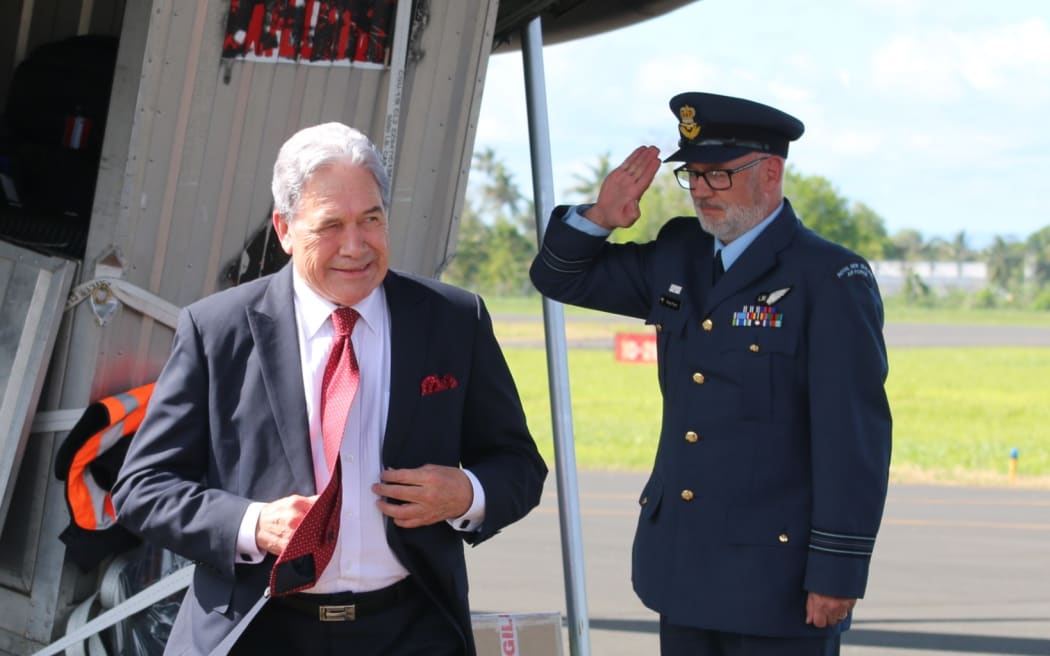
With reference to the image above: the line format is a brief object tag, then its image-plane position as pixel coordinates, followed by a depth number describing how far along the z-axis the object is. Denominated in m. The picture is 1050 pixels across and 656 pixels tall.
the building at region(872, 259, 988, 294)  94.31
